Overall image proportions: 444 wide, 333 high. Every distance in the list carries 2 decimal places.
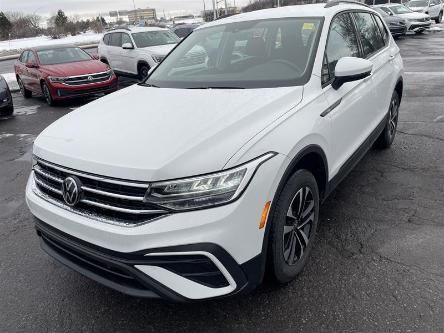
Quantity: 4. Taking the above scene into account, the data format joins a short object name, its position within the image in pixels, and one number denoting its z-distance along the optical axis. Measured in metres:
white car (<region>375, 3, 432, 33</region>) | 20.99
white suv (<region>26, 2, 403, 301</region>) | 2.10
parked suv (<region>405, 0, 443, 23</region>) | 26.06
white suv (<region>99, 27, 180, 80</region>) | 11.43
